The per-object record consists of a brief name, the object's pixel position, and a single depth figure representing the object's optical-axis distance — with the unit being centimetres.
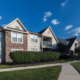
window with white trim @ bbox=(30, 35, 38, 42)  1962
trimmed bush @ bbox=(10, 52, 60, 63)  1213
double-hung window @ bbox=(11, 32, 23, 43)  1611
